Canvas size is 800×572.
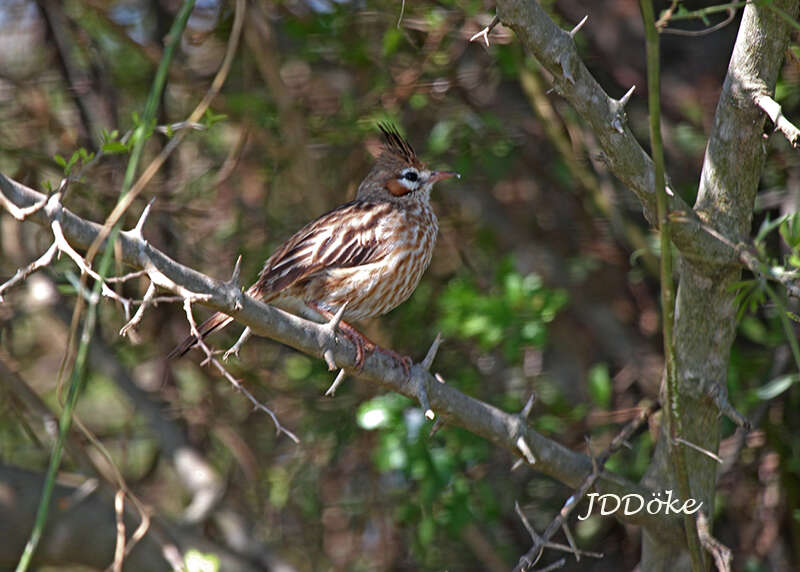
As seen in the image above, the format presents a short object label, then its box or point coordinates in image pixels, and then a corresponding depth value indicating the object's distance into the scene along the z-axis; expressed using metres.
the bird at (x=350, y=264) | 7.93
